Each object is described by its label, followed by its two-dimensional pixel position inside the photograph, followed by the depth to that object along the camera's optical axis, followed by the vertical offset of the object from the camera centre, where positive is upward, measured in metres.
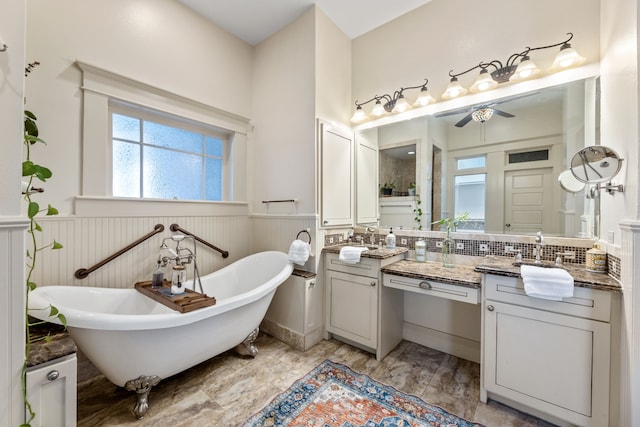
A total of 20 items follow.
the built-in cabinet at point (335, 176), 2.45 +0.39
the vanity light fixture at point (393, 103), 2.32 +1.10
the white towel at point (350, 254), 2.15 -0.36
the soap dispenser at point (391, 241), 2.42 -0.26
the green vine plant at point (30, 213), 1.03 -0.01
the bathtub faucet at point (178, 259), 1.79 -0.35
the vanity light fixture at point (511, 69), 1.68 +1.08
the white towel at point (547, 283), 1.32 -0.36
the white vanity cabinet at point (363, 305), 2.10 -0.81
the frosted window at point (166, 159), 2.14 +0.51
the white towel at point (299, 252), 2.24 -0.35
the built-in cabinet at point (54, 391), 1.06 -0.79
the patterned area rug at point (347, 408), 1.47 -1.22
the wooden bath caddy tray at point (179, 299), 1.49 -0.56
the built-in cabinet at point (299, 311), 2.28 -0.93
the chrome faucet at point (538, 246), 1.77 -0.22
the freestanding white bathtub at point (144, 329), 1.31 -0.71
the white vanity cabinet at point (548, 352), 1.29 -0.77
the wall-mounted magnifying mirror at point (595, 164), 1.34 +0.29
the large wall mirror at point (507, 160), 1.77 +0.46
